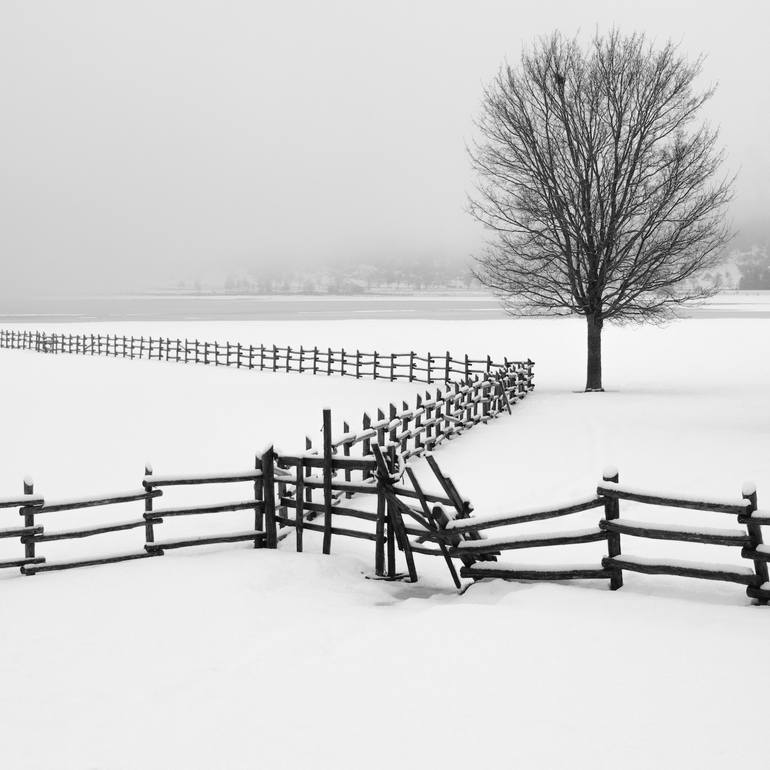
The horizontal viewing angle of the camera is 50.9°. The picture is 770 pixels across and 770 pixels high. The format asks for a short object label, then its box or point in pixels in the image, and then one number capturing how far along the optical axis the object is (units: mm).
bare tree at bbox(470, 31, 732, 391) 28094
